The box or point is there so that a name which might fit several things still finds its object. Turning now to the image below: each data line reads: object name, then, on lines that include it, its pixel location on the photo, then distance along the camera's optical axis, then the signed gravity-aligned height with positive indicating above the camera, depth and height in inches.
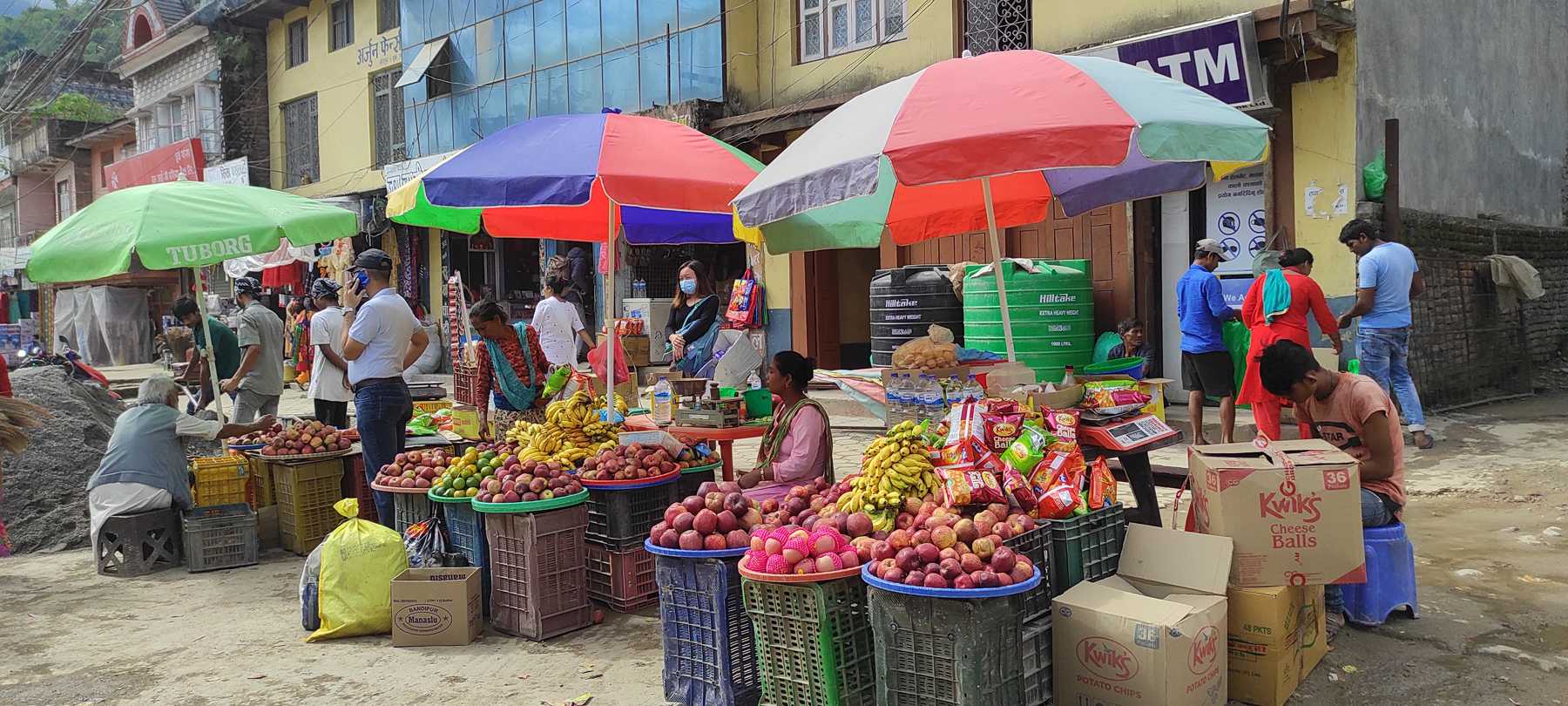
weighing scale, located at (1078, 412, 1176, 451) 174.7 -20.9
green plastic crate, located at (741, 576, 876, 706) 134.7 -43.0
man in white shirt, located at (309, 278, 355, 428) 282.8 -6.8
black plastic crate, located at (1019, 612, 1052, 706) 136.2 -46.7
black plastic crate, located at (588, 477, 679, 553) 202.2 -37.3
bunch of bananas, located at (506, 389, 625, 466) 215.2 -22.6
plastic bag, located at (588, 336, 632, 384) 277.9 -9.2
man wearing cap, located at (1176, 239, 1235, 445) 309.3 -5.8
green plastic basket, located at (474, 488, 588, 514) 185.5 -31.8
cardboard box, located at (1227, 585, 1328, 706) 143.9 -47.9
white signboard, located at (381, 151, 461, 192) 658.8 +110.9
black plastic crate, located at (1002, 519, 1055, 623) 139.4 -34.0
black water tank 394.0 +5.2
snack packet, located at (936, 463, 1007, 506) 148.3 -25.0
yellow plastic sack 193.6 -46.4
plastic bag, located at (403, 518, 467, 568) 204.5 -43.1
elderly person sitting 249.1 -28.7
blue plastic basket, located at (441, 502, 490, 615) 201.6 -39.9
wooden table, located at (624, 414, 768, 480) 224.8 -23.8
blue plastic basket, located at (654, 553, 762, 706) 150.2 -46.1
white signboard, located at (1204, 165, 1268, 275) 371.9 +34.6
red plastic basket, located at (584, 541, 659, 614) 203.9 -50.3
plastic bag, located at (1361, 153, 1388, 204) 345.7 +42.4
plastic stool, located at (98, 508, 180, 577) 248.8 -48.8
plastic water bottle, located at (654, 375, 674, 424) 242.7 -16.8
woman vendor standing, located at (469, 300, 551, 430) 265.9 -7.9
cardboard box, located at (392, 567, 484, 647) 187.6 -50.9
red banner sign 926.4 +170.7
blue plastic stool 167.6 -46.3
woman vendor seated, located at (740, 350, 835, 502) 193.6 -22.6
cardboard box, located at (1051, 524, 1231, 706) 130.2 -41.9
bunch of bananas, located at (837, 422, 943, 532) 152.5 -24.6
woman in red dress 275.3 +0.6
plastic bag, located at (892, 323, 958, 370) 220.7 -7.2
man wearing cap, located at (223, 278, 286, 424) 312.7 -7.9
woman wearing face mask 377.1 -3.8
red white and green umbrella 154.8 +29.3
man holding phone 250.2 -6.0
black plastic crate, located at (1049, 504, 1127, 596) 146.6 -34.4
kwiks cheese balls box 148.4 -30.7
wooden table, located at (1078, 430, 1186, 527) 191.8 -32.1
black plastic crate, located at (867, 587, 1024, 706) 125.5 -41.7
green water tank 370.0 -0.6
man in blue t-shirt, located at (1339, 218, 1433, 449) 312.7 -2.0
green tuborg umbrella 252.2 +28.7
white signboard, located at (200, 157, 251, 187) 857.5 +147.7
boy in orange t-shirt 164.6 -17.9
